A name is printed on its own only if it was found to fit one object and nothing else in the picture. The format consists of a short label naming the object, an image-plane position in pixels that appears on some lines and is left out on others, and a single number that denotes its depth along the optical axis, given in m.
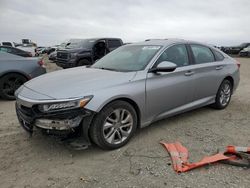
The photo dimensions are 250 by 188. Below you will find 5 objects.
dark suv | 8.30
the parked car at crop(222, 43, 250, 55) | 22.31
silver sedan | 2.32
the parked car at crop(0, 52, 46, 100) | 4.72
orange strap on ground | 2.26
